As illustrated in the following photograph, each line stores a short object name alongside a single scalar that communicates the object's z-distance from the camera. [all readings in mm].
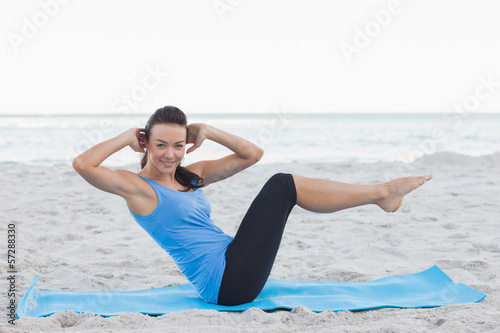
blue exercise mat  2590
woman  2568
